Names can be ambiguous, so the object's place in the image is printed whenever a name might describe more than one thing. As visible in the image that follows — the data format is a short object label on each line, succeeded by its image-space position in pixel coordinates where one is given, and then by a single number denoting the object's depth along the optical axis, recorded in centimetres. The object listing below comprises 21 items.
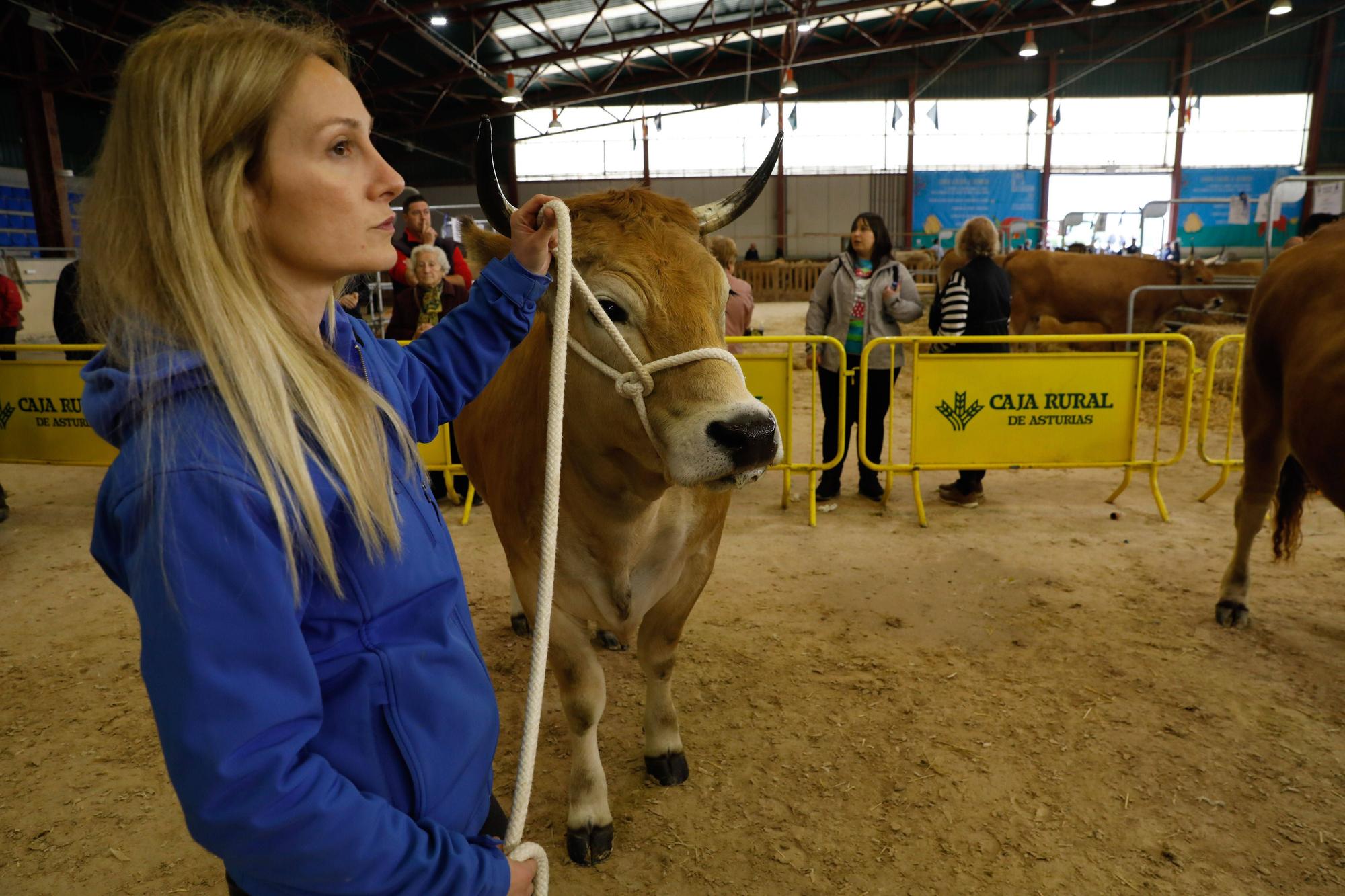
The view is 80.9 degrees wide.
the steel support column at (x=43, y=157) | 1495
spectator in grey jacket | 570
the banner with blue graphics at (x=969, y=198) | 2778
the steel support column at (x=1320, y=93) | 2609
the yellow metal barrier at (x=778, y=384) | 571
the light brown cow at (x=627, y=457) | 182
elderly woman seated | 571
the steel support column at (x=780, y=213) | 2909
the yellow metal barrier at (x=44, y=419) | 607
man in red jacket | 591
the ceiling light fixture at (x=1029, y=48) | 2086
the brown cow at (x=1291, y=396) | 315
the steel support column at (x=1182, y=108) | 2669
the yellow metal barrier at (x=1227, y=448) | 566
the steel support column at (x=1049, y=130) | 2739
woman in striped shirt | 589
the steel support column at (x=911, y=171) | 2844
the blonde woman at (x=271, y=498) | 80
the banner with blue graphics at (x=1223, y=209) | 2702
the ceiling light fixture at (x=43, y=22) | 1195
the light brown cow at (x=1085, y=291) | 1214
